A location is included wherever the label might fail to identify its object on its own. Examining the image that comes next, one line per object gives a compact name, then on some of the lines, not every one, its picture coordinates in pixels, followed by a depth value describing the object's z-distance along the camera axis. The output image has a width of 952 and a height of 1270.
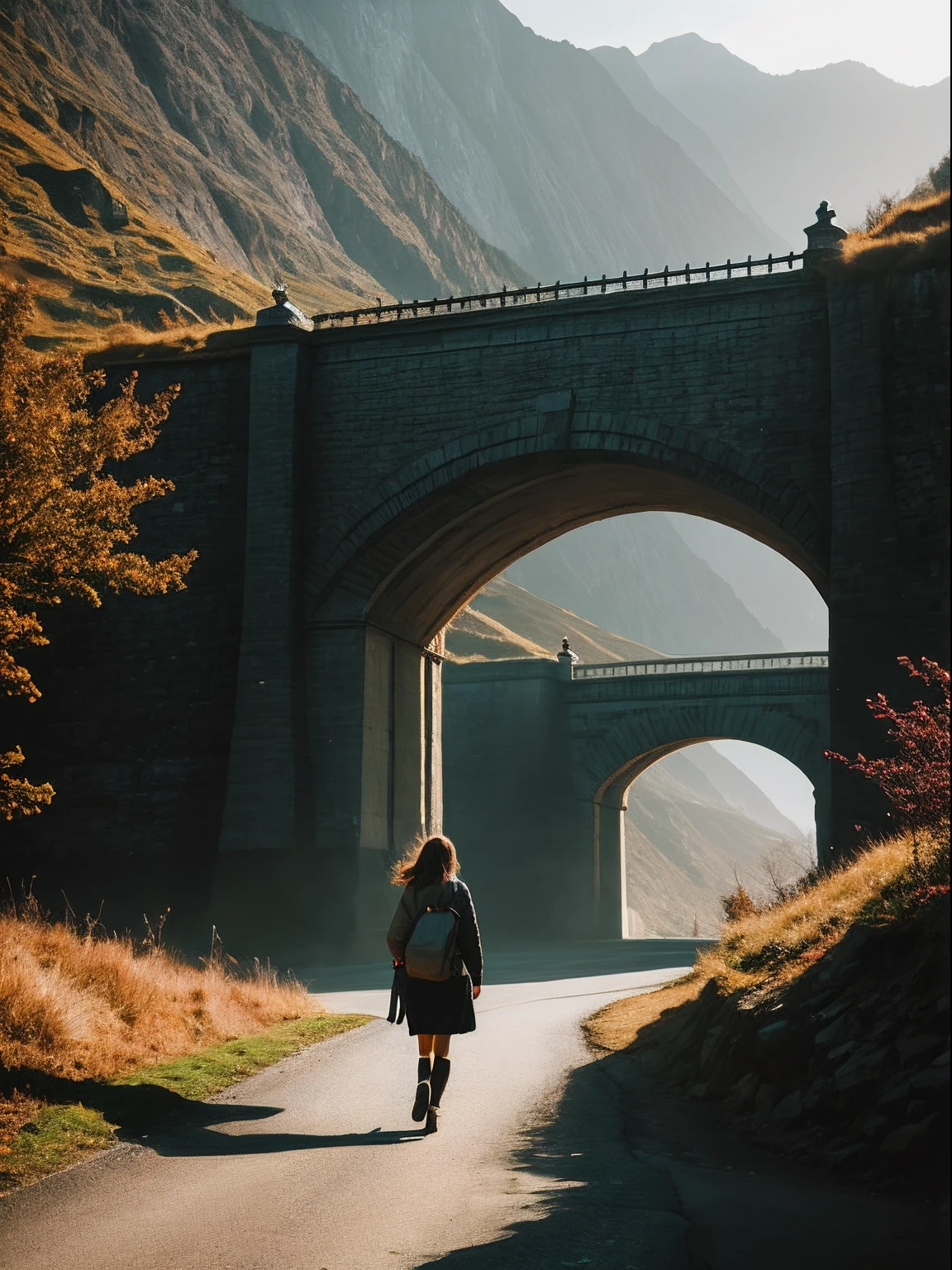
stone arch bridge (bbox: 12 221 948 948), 22.38
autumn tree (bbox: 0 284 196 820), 14.01
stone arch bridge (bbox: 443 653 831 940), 41.25
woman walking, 8.27
